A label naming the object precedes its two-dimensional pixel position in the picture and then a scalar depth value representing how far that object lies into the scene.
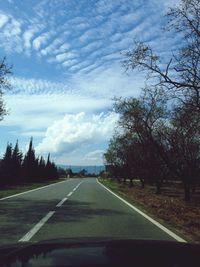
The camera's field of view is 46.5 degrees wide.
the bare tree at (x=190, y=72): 8.18
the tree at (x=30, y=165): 41.98
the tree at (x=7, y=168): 29.71
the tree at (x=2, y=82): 14.82
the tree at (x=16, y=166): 35.31
